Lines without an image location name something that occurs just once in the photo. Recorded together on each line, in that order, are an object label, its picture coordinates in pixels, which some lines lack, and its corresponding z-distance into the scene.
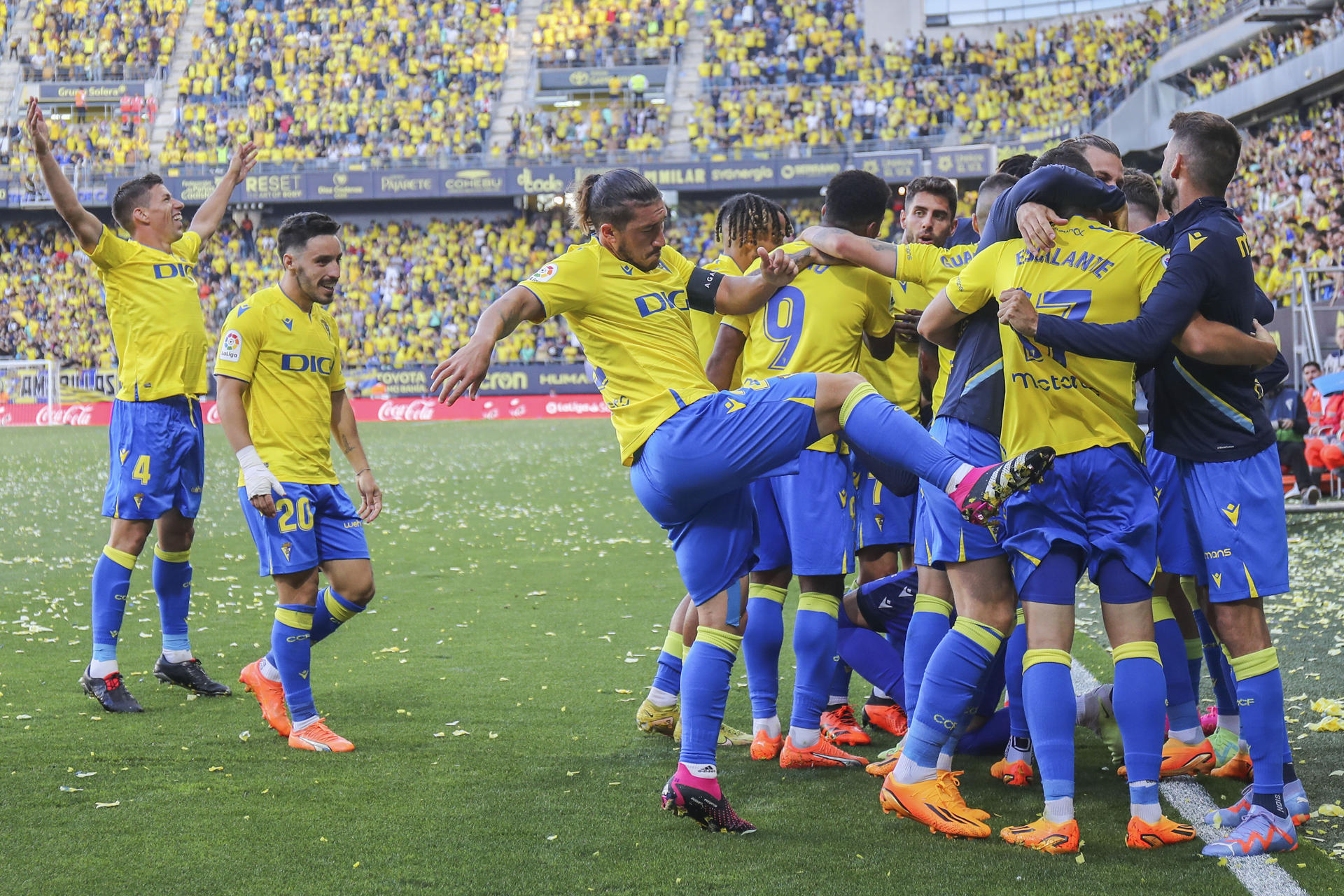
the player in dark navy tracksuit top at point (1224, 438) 7.34
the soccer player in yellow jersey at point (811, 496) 9.50
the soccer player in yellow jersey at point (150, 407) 12.13
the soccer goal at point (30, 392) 61.22
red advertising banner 61.03
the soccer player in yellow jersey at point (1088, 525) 7.53
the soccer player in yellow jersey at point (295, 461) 10.35
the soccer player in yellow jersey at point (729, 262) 10.42
